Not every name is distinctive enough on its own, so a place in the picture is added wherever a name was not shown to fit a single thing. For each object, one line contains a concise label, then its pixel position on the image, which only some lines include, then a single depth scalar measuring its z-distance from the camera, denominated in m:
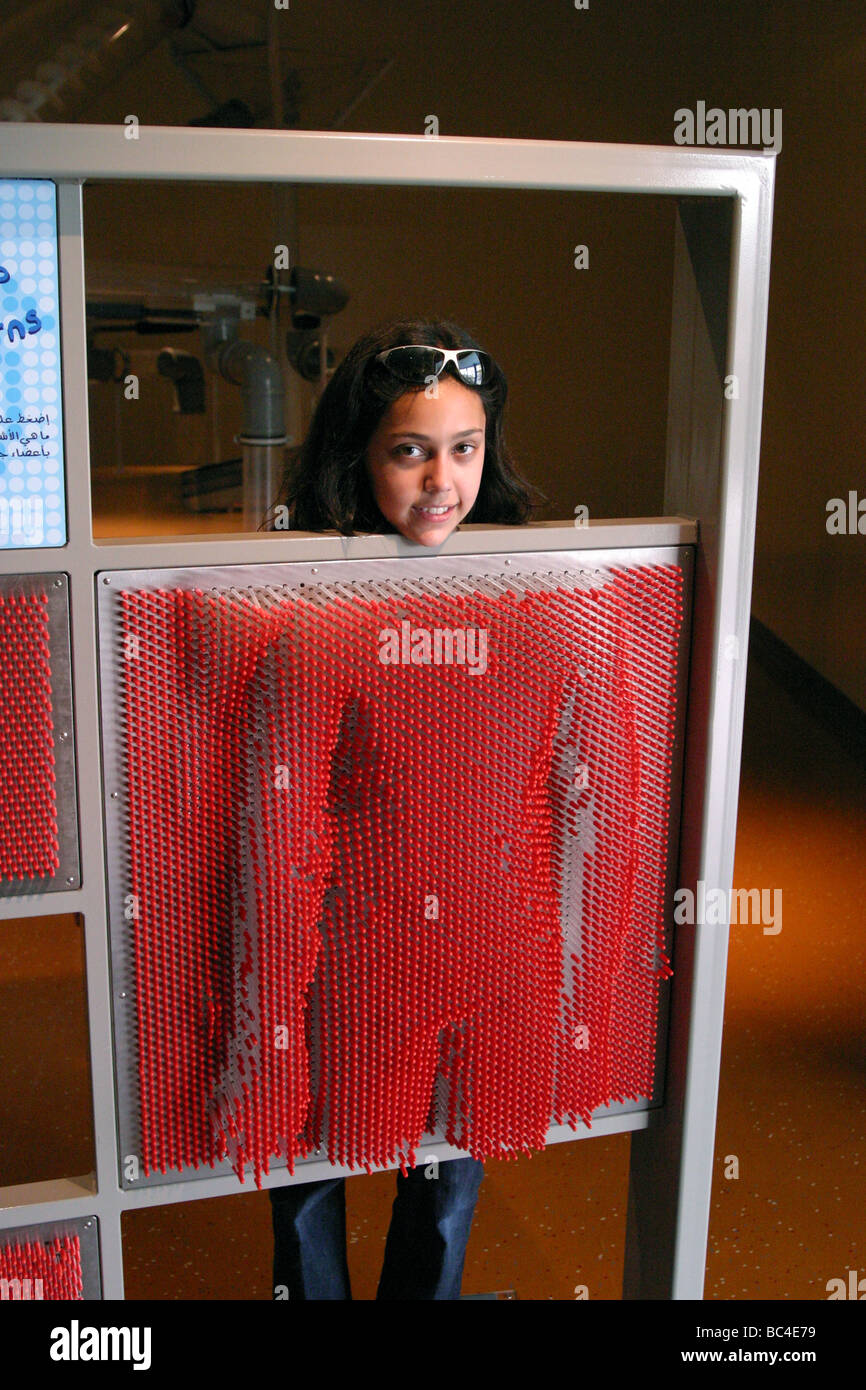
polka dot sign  1.12
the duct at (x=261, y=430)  3.94
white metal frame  1.15
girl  1.32
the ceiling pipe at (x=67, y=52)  3.41
